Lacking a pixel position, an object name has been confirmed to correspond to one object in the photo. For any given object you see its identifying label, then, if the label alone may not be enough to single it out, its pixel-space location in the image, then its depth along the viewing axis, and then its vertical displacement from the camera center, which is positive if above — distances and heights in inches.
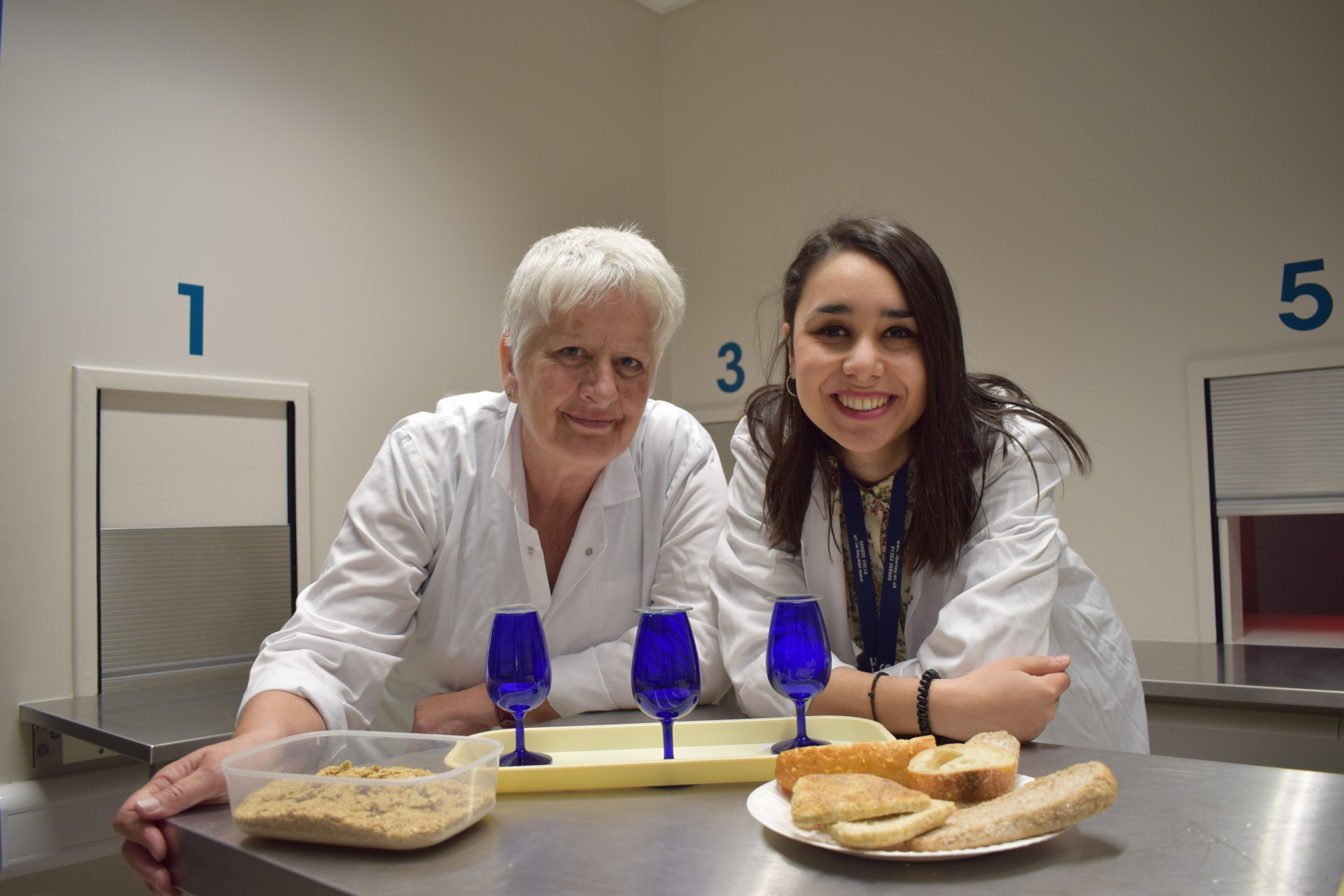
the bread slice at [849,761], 36.3 -10.4
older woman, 57.7 -1.8
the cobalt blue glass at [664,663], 40.9 -7.3
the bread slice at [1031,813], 30.2 -10.7
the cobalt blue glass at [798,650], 41.5 -6.9
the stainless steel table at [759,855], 29.0 -12.2
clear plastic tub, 32.9 -10.9
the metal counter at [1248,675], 88.8 -19.6
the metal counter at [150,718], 79.2 -20.0
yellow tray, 40.0 -11.9
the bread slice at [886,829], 30.1 -10.9
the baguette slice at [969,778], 34.0 -10.4
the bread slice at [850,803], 31.3 -10.4
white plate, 29.9 -11.6
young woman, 54.7 -0.9
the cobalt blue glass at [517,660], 41.5 -7.2
